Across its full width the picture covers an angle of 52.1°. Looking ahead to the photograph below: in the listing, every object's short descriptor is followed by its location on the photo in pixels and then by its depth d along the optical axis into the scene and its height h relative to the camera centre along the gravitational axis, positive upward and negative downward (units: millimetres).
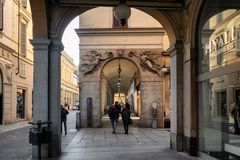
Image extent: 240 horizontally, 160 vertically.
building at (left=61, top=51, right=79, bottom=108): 42355 +2690
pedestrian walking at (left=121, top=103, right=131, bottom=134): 12499 -1087
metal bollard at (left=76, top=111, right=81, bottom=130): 14848 -1578
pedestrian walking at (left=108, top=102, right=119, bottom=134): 12866 -1022
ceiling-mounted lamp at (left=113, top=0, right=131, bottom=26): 5608 +1881
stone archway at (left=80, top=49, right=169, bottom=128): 14973 +713
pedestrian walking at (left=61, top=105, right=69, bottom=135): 12206 -964
